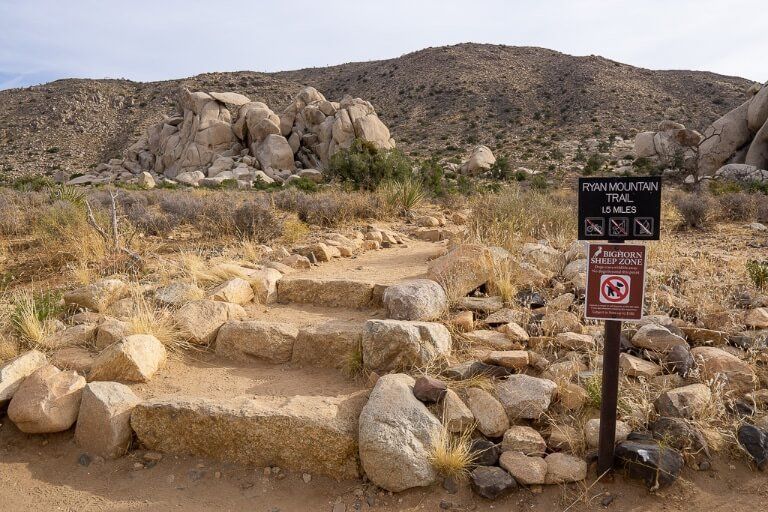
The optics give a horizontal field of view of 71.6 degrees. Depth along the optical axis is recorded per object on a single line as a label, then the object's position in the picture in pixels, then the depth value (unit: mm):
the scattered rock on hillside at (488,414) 3303
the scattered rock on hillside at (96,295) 5051
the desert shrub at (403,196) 11266
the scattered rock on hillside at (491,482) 2943
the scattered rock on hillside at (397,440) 3051
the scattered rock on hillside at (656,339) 3771
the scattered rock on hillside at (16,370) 3742
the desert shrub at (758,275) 5005
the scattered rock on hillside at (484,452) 3131
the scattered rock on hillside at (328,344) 4238
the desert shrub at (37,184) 21316
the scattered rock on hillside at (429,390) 3426
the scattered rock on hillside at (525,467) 2994
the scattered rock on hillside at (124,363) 3926
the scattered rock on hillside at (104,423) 3506
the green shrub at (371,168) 14359
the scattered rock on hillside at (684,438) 3027
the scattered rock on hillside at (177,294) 4977
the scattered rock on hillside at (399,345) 3852
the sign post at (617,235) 2707
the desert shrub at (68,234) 6988
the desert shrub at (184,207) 9570
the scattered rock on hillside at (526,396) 3338
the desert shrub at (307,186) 15938
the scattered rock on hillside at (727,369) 3420
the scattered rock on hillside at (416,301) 4430
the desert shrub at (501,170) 24250
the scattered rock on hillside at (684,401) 3195
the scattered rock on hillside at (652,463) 2887
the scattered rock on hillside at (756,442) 2961
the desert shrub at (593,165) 24062
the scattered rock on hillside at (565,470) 2990
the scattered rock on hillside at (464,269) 4922
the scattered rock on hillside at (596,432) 3143
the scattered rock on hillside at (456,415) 3297
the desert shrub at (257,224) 8492
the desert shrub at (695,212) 9406
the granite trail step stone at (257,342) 4457
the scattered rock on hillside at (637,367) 3570
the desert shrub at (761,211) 10122
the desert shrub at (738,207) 10172
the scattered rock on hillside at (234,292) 5062
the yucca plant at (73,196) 8906
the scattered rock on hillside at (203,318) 4555
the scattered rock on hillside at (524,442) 3146
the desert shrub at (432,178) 14516
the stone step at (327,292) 5242
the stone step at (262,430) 3266
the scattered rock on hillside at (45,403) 3568
